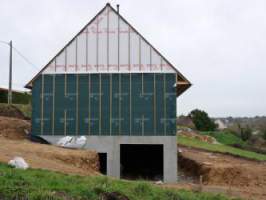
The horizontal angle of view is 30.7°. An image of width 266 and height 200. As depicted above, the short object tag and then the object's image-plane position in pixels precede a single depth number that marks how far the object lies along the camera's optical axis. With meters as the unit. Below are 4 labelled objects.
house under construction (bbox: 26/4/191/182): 26.62
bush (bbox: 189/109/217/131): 67.69
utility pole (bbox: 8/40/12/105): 39.13
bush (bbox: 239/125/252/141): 64.47
